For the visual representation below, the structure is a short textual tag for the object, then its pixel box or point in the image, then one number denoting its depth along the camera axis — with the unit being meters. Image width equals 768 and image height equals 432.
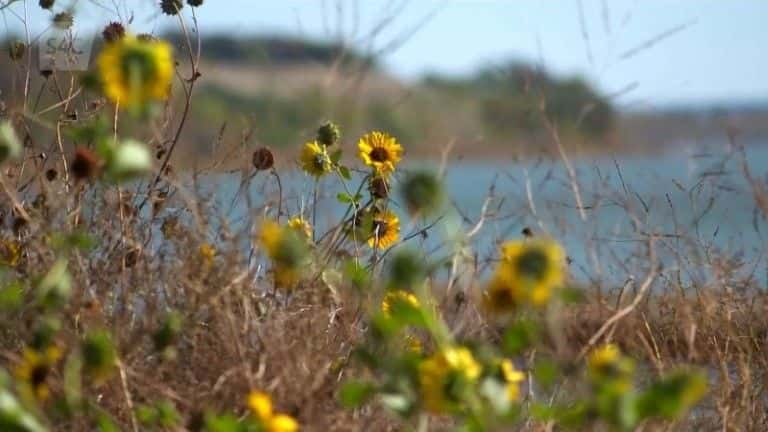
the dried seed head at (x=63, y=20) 4.74
